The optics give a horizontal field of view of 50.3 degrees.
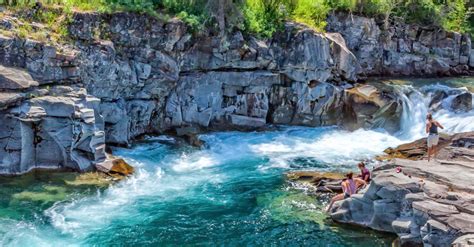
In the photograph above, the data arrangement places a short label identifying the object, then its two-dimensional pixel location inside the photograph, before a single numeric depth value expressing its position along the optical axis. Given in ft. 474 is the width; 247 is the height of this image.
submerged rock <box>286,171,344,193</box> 58.85
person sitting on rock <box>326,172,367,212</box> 53.21
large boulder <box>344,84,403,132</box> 84.48
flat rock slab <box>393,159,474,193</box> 49.52
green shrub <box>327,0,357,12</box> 100.48
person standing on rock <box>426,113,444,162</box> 61.21
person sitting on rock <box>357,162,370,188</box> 55.72
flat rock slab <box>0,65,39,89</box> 59.31
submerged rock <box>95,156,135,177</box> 62.75
